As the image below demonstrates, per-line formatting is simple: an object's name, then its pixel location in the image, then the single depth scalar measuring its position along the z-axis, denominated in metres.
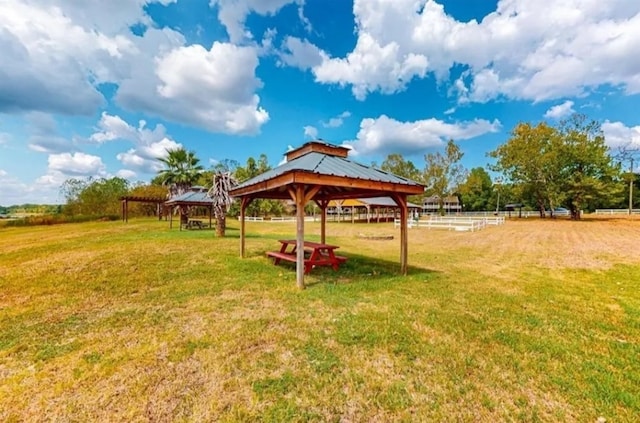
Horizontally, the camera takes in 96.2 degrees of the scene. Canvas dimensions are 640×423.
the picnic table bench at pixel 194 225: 20.03
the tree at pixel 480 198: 64.75
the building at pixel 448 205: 67.00
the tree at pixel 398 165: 56.44
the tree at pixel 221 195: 15.30
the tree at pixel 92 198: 35.75
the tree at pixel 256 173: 40.60
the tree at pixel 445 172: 41.12
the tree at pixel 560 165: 29.97
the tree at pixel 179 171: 29.95
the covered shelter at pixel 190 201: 19.48
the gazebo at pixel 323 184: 5.68
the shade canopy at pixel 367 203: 31.10
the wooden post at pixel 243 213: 8.84
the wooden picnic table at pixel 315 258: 6.98
